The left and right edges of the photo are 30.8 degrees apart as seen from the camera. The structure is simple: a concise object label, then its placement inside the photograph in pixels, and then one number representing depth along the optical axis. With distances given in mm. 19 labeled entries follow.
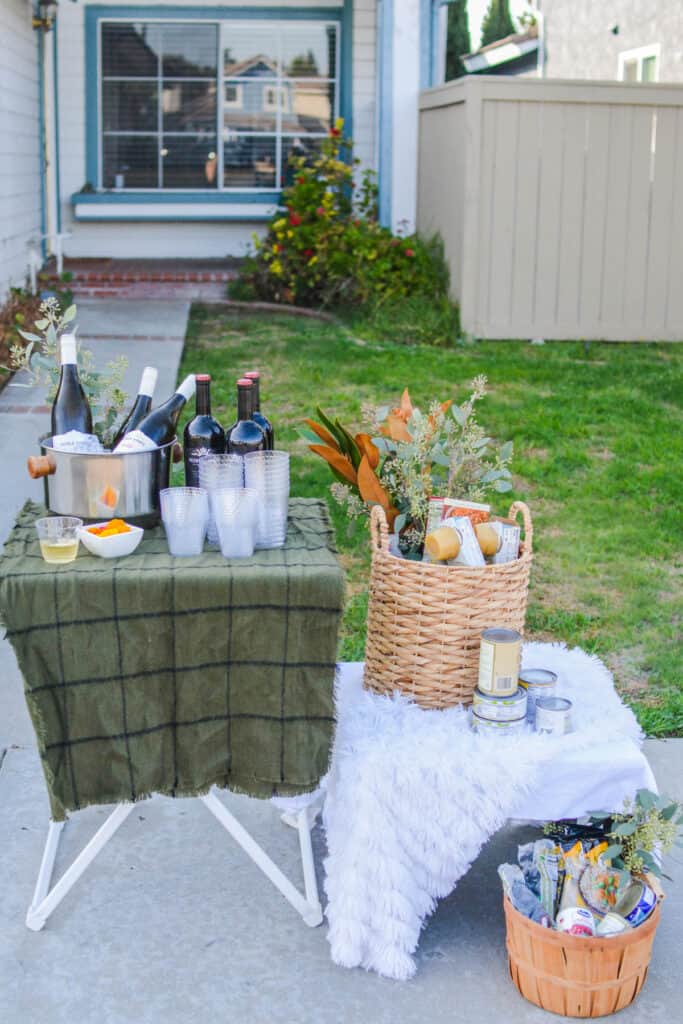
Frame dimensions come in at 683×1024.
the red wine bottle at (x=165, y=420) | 2924
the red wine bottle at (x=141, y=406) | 2939
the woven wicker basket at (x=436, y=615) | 2691
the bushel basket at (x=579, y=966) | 2410
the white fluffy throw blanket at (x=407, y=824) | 2574
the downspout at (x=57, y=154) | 12334
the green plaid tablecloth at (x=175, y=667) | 2500
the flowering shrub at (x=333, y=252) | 10219
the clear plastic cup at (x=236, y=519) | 2572
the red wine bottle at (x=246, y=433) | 2842
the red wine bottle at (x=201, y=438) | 2875
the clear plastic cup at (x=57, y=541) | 2557
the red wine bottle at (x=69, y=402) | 2916
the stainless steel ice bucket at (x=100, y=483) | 2713
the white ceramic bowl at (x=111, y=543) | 2568
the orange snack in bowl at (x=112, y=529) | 2598
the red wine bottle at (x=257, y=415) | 2907
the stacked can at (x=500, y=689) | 2623
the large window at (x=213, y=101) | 12539
